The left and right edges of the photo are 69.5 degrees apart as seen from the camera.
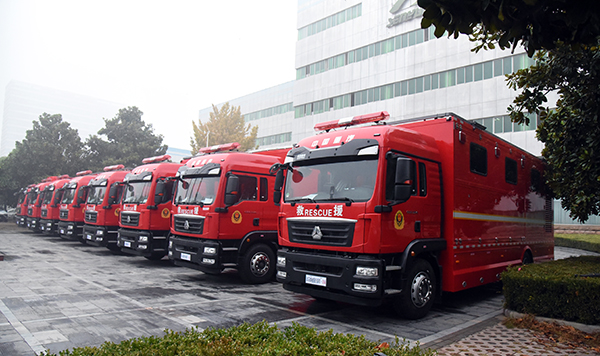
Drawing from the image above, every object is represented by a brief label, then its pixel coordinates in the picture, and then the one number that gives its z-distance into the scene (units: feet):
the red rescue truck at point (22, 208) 92.26
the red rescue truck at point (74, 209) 61.98
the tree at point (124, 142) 129.59
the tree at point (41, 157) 122.52
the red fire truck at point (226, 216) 32.55
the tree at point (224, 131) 135.95
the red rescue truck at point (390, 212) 21.49
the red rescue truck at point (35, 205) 80.89
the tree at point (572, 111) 22.94
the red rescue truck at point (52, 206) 71.00
